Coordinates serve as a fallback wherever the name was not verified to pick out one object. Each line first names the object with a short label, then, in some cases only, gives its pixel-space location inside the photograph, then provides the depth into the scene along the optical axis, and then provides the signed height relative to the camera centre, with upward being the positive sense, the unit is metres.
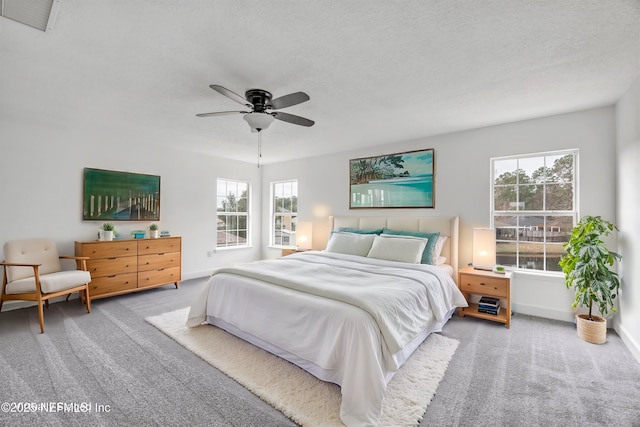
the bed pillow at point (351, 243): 4.20 -0.42
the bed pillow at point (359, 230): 4.60 -0.25
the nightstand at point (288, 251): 5.49 -0.70
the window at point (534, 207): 3.57 +0.12
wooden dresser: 4.04 -0.76
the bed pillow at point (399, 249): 3.71 -0.44
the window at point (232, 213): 6.20 +0.05
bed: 1.94 -0.80
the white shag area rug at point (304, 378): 1.88 -1.30
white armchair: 3.20 -0.73
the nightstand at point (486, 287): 3.32 -0.88
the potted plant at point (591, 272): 2.86 -0.58
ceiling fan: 2.64 +0.99
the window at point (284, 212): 6.46 +0.08
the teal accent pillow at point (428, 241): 3.78 -0.35
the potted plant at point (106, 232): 4.31 -0.26
